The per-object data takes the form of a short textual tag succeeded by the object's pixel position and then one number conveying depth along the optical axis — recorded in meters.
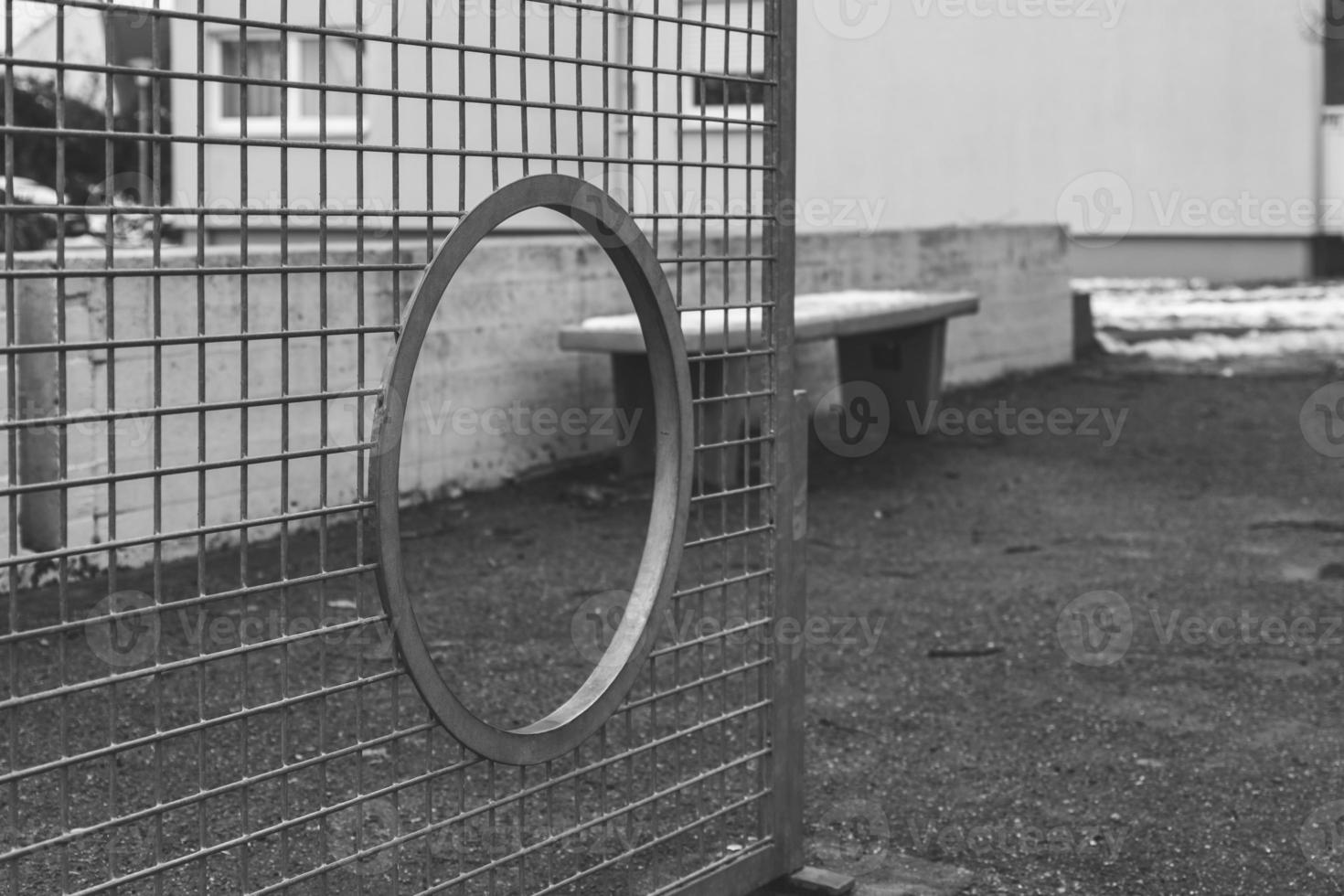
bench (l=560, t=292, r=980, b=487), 12.28
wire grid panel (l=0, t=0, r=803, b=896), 4.37
